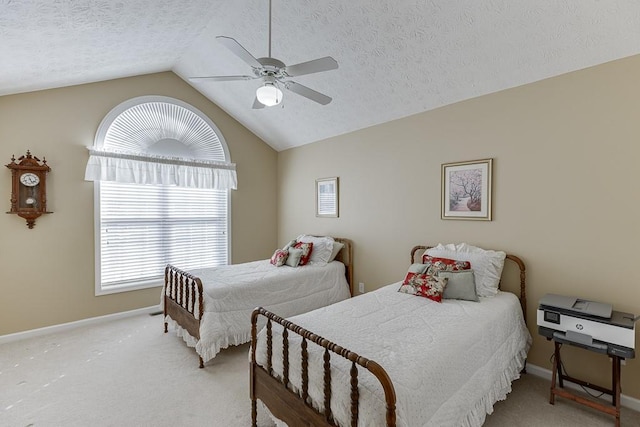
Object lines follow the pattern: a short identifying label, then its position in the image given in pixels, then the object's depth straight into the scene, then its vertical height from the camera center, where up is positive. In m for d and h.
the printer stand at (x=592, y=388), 2.06 -1.38
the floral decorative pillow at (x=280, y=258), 4.11 -0.67
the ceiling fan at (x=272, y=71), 2.06 +1.03
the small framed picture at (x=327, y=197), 4.59 +0.21
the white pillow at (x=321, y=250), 4.24 -0.58
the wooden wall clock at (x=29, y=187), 3.39 +0.27
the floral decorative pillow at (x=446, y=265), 2.79 -0.52
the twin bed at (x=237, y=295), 2.91 -0.97
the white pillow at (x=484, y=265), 2.72 -0.51
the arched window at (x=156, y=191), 4.06 +0.29
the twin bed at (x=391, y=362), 1.44 -0.87
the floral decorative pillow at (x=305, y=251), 4.14 -0.57
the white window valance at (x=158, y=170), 3.93 +0.58
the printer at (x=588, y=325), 1.99 -0.82
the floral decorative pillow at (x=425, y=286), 2.61 -0.69
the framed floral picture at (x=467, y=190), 3.02 +0.21
